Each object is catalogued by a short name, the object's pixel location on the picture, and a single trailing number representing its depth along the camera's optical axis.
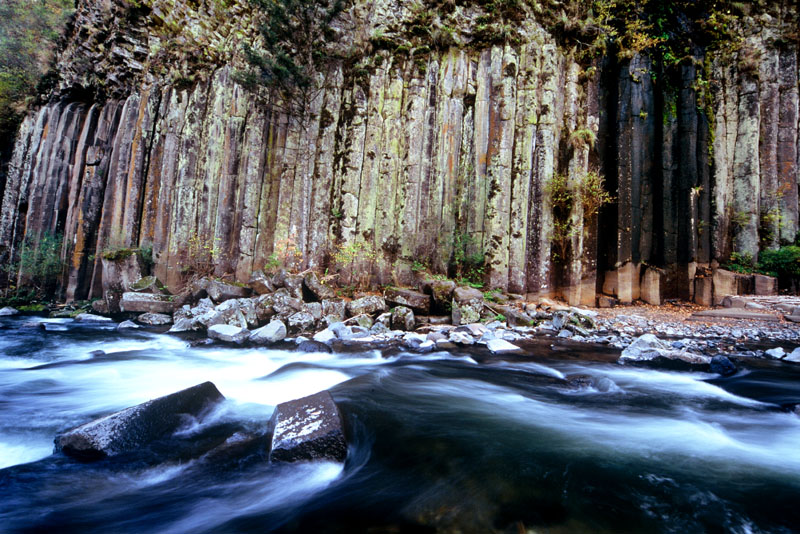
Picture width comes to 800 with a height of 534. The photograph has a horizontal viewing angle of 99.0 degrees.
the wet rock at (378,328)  6.54
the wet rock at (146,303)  7.92
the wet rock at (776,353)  4.58
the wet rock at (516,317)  6.98
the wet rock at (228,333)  5.95
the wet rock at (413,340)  5.68
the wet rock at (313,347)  5.34
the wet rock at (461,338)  5.86
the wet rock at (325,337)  5.93
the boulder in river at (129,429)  2.13
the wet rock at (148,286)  8.33
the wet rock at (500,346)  5.38
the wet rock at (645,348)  4.64
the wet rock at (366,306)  7.06
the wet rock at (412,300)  7.35
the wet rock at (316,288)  7.64
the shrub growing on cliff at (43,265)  10.05
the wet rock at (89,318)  7.69
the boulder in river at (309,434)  2.11
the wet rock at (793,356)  4.41
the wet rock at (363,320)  6.74
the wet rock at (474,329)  6.18
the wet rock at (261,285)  7.86
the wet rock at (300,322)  6.72
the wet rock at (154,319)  7.38
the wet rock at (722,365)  3.96
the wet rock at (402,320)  6.86
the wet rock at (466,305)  7.11
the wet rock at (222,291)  7.74
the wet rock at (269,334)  5.90
